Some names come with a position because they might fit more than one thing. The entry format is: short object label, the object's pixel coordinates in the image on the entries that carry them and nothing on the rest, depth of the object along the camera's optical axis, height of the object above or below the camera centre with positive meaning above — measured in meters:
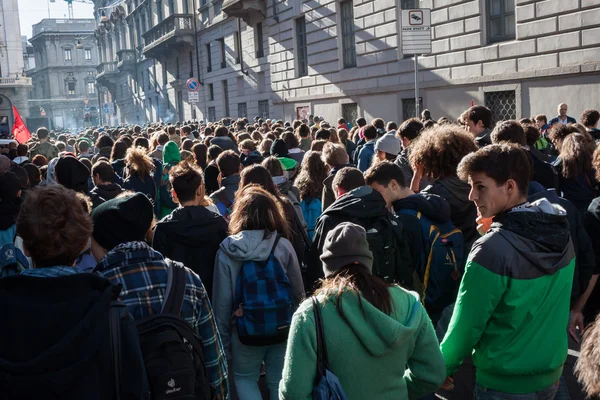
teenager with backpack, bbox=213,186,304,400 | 4.09 -0.92
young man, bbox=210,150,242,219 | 6.22 -0.42
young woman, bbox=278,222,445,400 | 2.58 -0.78
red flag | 16.12 +0.41
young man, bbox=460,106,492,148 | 7.02 +0.01
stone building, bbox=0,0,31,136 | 74.69 +9.72
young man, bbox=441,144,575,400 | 2.84 -0.75
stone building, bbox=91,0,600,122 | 14.63 +2.10
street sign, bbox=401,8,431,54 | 11.06 +1.56
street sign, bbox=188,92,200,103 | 21.85 +1.38
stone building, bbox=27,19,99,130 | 100.75 +11.02
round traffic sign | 23.25 +1.88
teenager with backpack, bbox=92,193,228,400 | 2.55 -0.64
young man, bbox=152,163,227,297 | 4.35 -0.63
